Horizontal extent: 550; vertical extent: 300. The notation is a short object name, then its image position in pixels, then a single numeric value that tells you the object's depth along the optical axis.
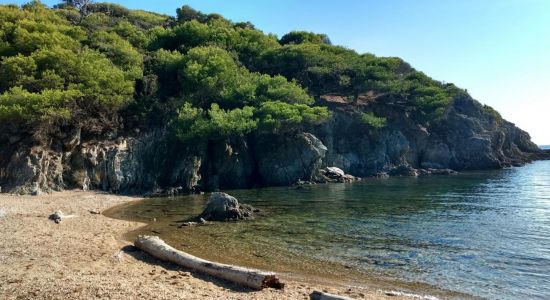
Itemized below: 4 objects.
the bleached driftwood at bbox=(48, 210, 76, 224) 22.44
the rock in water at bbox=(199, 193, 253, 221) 25.56
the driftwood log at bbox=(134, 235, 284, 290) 12.09
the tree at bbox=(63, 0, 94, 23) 94.69
